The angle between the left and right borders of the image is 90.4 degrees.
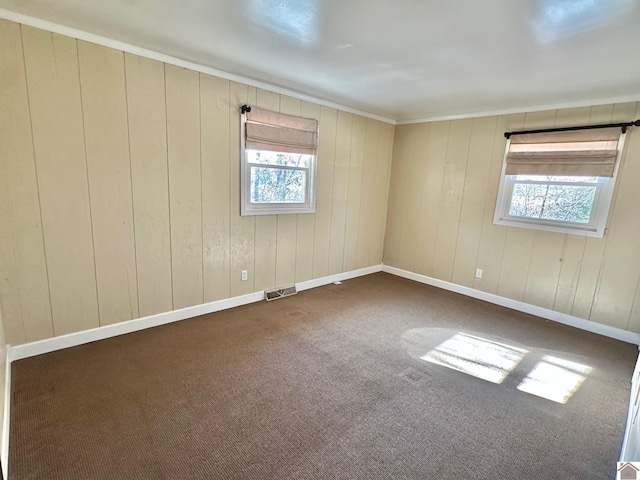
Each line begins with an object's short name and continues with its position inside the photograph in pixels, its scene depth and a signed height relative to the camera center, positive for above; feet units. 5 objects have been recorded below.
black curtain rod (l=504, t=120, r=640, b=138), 9.83 +2.33
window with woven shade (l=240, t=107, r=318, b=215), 10.99 +0.70
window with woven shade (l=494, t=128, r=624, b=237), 10.41 +0.59
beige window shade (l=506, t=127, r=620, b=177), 10.27 +1.52
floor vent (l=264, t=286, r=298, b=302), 12.45 -4.41
